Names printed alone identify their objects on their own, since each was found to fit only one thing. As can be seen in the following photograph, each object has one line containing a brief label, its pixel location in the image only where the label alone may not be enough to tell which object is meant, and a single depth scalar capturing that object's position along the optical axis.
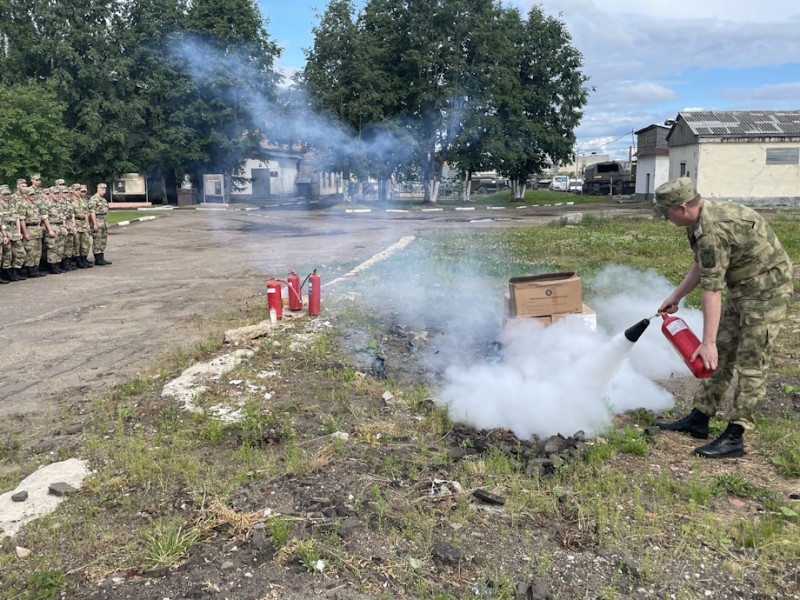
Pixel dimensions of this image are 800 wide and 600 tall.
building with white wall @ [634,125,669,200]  39.79
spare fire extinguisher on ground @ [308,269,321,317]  7.91
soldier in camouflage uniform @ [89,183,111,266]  13.51
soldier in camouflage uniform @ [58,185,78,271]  12.81
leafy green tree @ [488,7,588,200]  38.22
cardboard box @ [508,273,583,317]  6.28
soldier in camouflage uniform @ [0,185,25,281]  11.50
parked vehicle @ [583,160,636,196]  48.19
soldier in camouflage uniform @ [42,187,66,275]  12.38
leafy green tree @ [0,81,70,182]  28.73
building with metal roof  29.78
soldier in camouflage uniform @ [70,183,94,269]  13.19
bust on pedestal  35.97
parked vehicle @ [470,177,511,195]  52.22
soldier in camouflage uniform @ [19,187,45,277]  11.92
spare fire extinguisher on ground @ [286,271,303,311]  8.08
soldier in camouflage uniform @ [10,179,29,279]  11.71
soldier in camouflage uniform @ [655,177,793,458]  4.12
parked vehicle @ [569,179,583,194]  56.50
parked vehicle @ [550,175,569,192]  60.06
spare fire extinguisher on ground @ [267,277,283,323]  7.53
